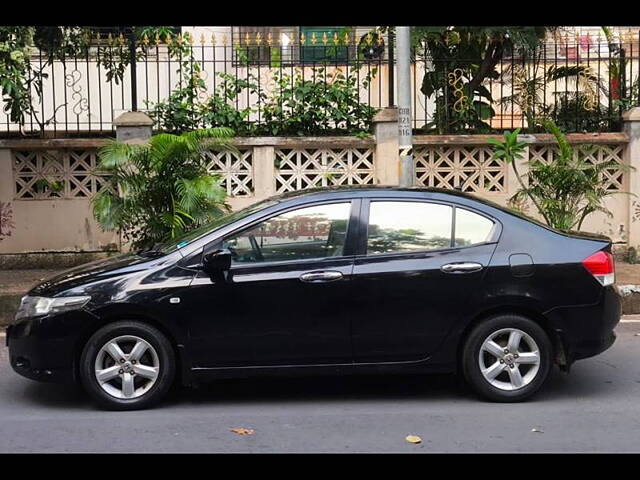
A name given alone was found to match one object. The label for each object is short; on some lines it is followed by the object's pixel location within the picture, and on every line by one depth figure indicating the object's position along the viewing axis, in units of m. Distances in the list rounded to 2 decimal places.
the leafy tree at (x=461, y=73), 11.71
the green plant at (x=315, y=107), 11.45
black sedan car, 6.19
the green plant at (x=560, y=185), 10.00
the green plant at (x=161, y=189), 9.06
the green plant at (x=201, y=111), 11.38
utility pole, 9.30
